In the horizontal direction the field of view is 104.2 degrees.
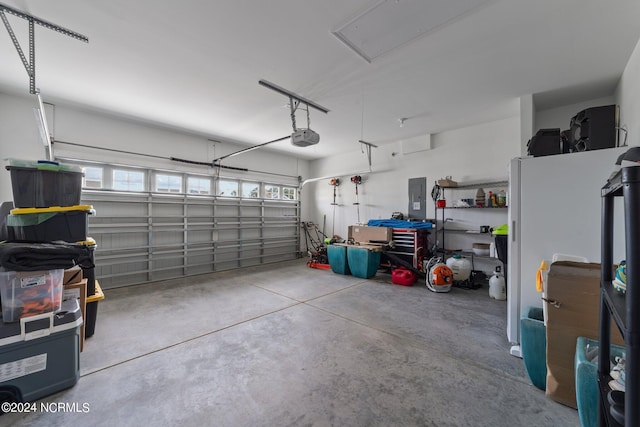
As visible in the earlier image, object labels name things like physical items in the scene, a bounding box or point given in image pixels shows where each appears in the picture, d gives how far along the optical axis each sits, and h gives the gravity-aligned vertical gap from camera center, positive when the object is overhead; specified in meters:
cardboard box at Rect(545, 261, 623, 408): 1.66 -0.72
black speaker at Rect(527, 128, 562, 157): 2.33 +0.64
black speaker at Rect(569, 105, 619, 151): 2.11 +0.73
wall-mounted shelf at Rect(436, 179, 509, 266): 4.72 +0.06
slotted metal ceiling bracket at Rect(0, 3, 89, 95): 2.12 +1.70
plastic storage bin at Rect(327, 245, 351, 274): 5.56 -1.07
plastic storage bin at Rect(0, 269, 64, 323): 1.72 -0.58
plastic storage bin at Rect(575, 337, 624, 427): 1.34 -0.99
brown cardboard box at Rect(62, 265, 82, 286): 2.37 -0.61
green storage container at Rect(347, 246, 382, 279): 5.16 -1.04
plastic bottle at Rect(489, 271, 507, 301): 3.89 -1.21
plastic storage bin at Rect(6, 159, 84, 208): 1.88 +0.23
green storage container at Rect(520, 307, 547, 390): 1.88 -1.06
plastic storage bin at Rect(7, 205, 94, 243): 1.85 -0.09
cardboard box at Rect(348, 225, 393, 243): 5.48 -0.51
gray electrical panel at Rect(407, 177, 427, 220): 5.75 +0.31
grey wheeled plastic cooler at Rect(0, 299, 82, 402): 1.68 -1.02
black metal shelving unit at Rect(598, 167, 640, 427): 0.62 -0.23
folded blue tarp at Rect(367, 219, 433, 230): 5.35 -0.27
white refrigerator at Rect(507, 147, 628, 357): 2.02 -0.04
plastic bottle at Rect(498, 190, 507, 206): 4.45 +0.22
